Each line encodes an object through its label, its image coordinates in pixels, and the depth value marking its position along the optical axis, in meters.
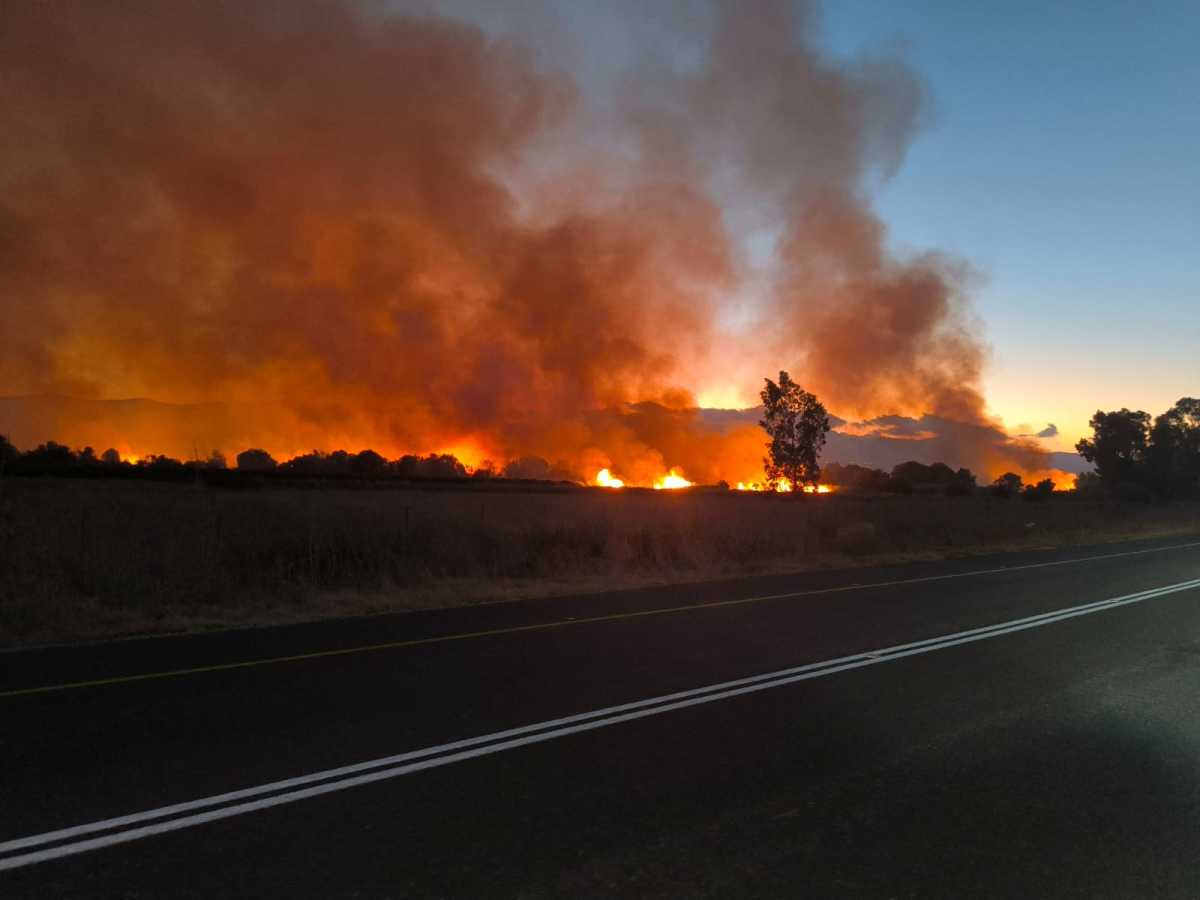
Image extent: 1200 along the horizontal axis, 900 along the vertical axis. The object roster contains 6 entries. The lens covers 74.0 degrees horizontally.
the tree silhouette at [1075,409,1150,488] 72.69
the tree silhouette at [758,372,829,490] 50.38
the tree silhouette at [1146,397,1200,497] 69.56
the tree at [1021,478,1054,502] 55.23
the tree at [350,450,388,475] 71.01
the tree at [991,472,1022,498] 61.72
